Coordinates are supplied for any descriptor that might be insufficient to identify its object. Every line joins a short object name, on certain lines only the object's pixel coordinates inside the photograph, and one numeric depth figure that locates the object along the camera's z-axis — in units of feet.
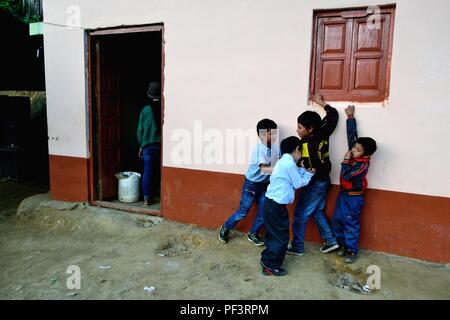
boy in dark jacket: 13.08
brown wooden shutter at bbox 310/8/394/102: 12.88
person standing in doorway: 18.53
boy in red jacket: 12.55
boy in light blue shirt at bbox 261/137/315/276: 11.93
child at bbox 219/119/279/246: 13.64
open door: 18.76
